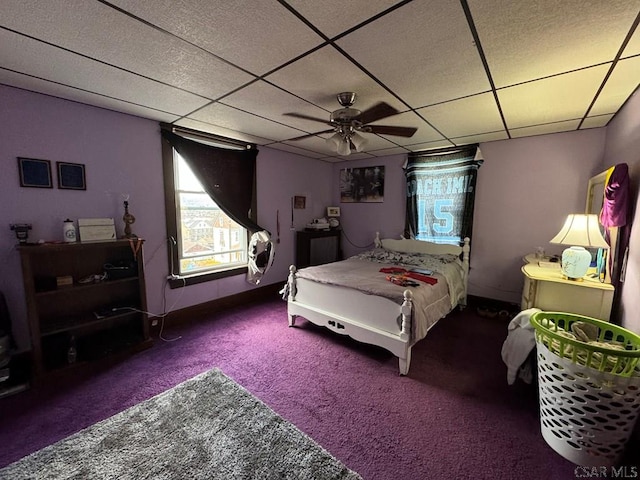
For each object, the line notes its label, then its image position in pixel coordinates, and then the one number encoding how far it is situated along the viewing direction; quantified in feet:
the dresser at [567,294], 6.73
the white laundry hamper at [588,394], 4.39
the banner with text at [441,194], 12.50
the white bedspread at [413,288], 7.82
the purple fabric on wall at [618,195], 6.55
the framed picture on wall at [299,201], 15.23
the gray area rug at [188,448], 4.69
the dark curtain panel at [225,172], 10.46
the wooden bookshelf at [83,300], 6.95
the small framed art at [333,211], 17.11
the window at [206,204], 10.34
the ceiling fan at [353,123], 7.14
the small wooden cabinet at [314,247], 15.10
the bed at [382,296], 7.63
